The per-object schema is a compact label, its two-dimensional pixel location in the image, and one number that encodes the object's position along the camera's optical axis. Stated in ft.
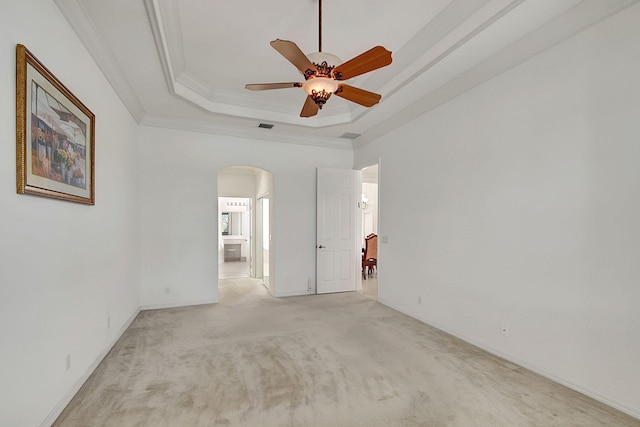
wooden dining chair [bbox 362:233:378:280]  24.03
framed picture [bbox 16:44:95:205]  5.61
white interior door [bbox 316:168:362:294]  18.88
